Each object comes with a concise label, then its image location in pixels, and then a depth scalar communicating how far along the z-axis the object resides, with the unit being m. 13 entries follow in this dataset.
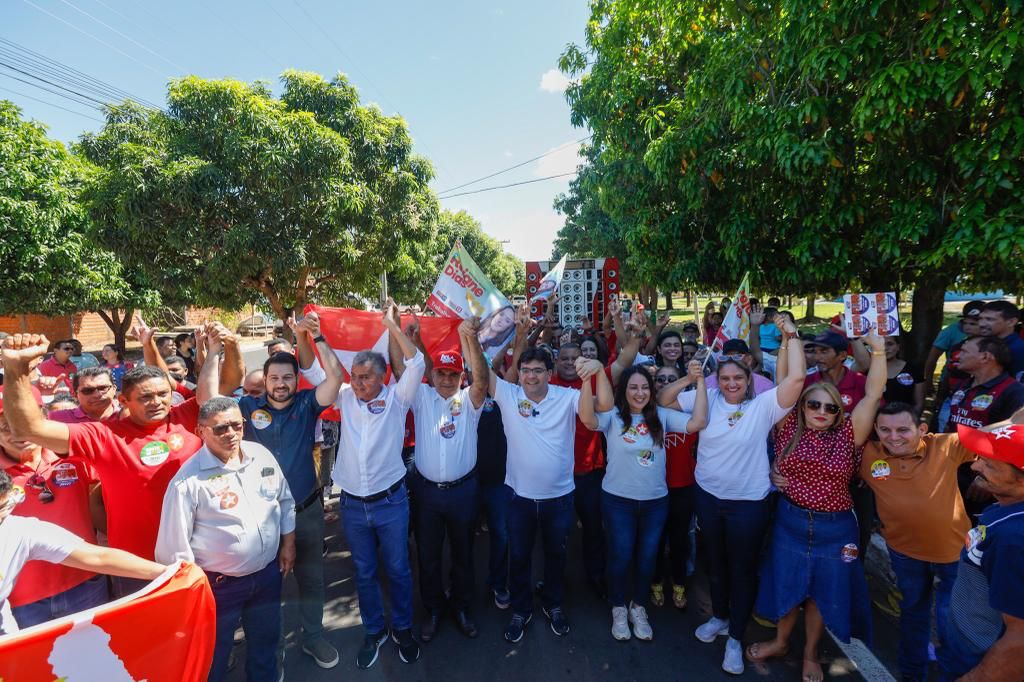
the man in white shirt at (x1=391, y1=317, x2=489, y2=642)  3.53
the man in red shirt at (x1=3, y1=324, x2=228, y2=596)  2.66
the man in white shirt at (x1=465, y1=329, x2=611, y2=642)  3.51
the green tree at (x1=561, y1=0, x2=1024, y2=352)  4.01
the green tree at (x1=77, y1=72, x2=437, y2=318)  8.67
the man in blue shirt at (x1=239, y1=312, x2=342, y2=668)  3.41
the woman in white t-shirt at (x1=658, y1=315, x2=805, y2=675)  3.27
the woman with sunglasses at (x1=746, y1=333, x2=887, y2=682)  3.01
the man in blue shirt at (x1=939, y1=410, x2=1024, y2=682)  1.78
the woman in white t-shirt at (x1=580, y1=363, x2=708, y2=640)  3.50
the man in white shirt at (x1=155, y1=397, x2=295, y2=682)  2.57
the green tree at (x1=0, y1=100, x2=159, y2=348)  11.34
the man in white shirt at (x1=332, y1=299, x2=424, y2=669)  3.38
